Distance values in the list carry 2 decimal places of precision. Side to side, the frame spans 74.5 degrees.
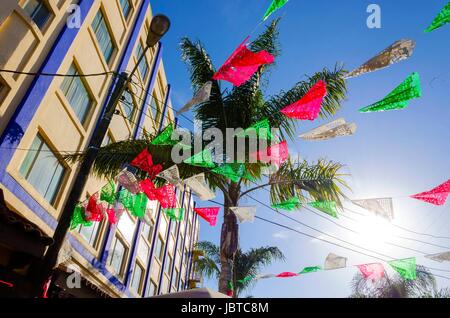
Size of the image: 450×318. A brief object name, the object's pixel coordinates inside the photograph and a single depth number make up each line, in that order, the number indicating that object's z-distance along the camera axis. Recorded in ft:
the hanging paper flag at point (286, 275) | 31.01
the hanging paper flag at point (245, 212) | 23.50
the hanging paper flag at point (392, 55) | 16.06
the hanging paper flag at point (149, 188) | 27.96
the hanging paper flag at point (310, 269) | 28.71
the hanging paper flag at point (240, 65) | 18.92
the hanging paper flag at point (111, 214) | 36.12
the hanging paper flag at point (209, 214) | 28.45
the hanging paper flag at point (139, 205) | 36.11
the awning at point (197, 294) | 10.37
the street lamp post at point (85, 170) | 13.84
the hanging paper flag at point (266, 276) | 33.47
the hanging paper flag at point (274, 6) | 15.64
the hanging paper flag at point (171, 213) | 38.25
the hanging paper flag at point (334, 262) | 27.66
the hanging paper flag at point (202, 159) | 23.68
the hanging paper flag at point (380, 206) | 21.33
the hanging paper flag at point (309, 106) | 20.17
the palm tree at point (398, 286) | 53.01
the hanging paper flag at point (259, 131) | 24.11
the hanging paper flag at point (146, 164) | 25.71
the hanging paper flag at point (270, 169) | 25.34
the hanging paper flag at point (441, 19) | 14.29
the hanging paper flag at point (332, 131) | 20.45
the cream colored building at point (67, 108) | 25.80
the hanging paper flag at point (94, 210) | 32.55
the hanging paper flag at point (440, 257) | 22.44
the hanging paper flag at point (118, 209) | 35.80
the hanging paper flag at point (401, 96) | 15.90
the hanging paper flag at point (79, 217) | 31.78
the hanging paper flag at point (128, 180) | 28.12
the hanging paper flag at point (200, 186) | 24.22
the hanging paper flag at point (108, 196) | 33.76
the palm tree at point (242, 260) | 58.29
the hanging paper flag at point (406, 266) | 22.84
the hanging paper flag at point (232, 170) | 23.87
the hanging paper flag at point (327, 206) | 24.67
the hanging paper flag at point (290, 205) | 25.75
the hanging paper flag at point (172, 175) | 24.67
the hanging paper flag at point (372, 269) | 25.86
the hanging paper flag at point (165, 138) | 24.87
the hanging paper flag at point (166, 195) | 29.17
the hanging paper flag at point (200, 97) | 20.97
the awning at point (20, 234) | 16.97
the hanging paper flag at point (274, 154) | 24.27
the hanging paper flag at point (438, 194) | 19.53
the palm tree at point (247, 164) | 25.22
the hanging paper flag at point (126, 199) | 36.17
